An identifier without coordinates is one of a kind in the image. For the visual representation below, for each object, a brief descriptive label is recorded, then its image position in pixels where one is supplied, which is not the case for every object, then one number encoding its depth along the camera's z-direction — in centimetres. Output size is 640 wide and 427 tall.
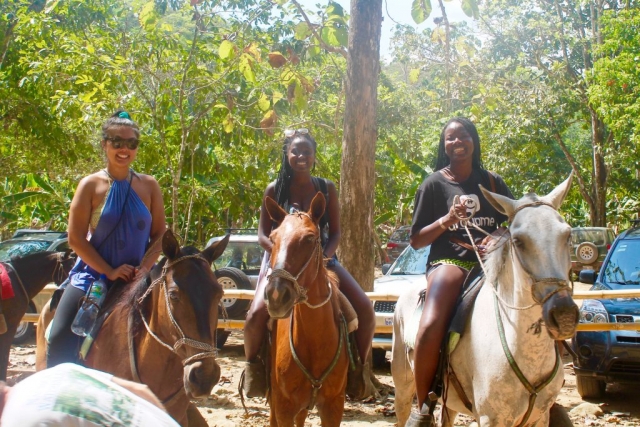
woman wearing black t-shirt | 465
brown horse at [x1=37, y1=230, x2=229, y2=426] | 375
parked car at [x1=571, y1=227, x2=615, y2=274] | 2159
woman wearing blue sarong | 423
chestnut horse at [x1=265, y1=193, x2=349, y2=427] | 449
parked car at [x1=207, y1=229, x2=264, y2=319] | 1195
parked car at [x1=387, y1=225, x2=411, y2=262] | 2892
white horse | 365
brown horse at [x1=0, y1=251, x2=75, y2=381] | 586
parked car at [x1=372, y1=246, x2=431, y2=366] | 880
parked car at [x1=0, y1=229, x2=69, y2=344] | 1150
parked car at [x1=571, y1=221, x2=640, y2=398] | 720
